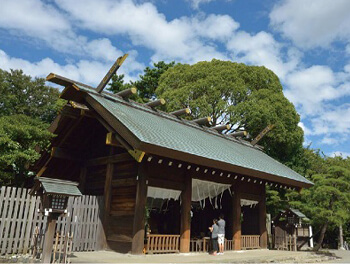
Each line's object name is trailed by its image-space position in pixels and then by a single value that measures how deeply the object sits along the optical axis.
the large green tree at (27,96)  18.26
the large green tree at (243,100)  22.83
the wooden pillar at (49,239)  7.04
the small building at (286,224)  15.87
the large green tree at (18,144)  10.17
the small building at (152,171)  9.59
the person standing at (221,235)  11.16
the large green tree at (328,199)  14.62
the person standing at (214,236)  11.24
